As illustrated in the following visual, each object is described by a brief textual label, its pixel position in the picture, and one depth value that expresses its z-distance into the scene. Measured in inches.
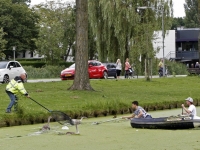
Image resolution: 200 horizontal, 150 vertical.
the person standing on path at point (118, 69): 1851.6
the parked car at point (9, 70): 1541.2
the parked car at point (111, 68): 2102.9
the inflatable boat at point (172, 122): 770.8
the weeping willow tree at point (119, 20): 2197.3
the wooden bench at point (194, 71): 2189.3
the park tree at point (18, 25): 3659.0
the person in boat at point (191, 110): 786.0
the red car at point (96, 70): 1916.8
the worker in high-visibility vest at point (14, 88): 855.7
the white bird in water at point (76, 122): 751.3
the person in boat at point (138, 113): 814.1
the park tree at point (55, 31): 2972.4
